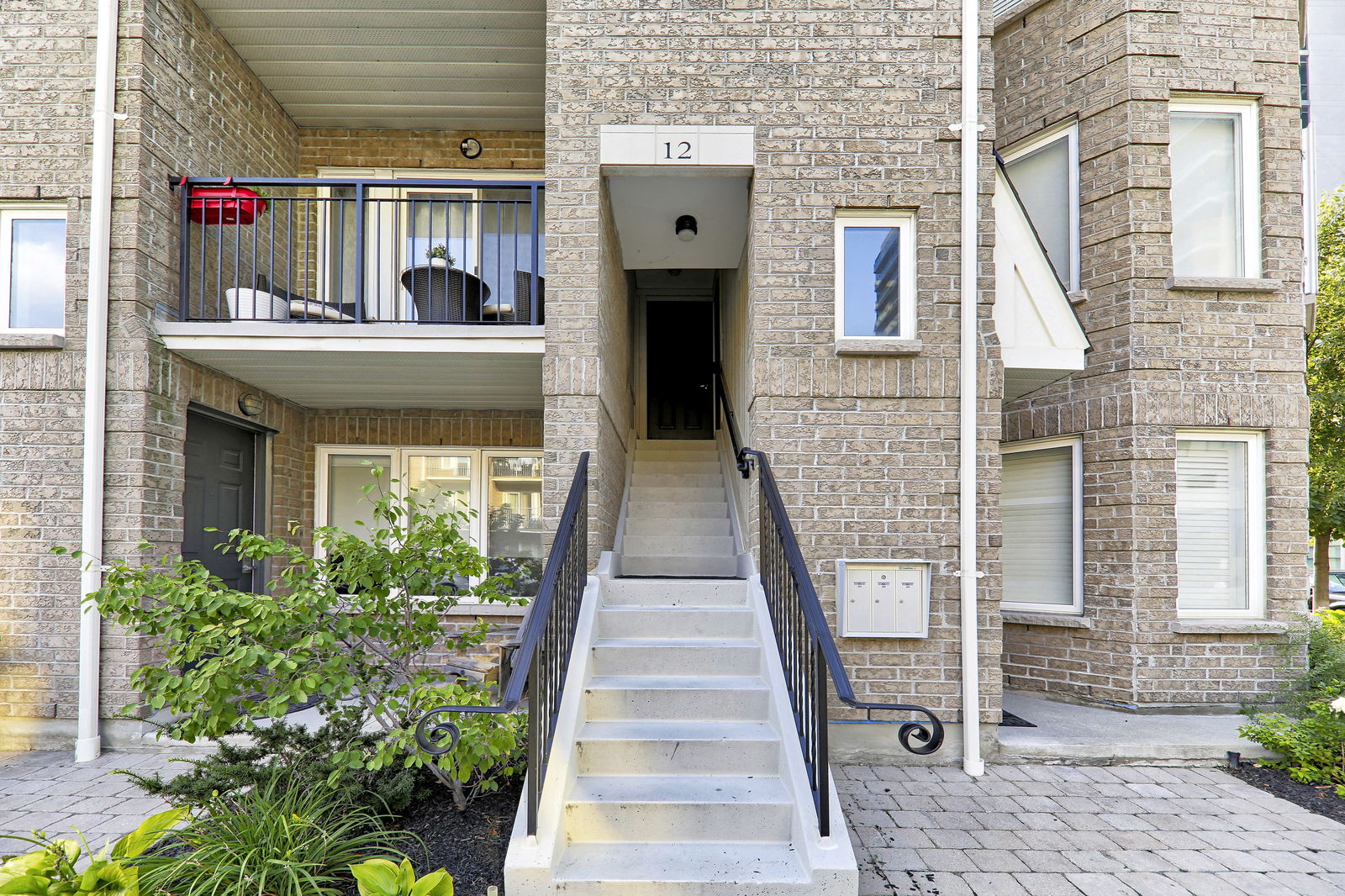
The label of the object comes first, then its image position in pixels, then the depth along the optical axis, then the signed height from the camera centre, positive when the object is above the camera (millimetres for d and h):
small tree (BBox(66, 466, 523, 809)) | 2879 -718
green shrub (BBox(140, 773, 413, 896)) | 2438 -1337
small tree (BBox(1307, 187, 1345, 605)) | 8711 +904
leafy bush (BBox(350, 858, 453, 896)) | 2291 -1294
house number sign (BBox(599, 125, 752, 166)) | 4492 +1987
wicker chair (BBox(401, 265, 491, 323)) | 4999 +1210
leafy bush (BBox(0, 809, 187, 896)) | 2240 -1271
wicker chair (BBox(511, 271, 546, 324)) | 5467 +1294
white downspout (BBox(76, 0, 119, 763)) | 4375 +651
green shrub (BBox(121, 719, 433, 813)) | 2982 -1262
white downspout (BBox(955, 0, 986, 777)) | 4293 +664
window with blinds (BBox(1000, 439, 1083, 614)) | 5660 -398
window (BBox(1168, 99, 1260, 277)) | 5504 +2138
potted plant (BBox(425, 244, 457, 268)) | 4887 +1477
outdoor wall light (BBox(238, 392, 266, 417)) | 5520 +481
